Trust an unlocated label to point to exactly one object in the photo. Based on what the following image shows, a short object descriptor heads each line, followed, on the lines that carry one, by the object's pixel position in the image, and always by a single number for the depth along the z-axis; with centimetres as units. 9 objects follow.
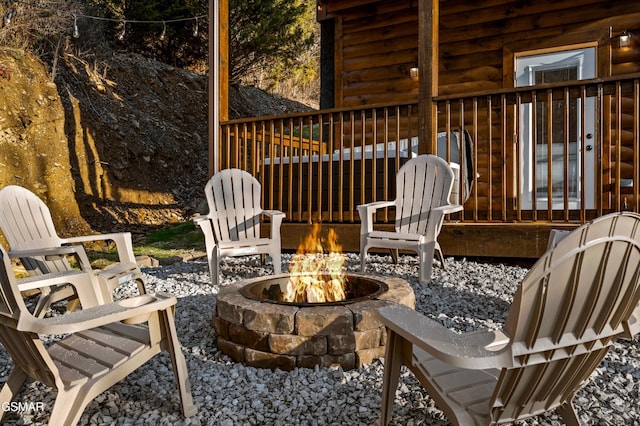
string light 719
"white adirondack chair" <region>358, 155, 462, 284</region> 354
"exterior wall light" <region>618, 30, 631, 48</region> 493
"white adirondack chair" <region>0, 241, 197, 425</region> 133
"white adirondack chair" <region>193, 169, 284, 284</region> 387
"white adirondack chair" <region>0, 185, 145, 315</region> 267
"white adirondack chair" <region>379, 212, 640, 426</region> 110
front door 527
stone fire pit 205
